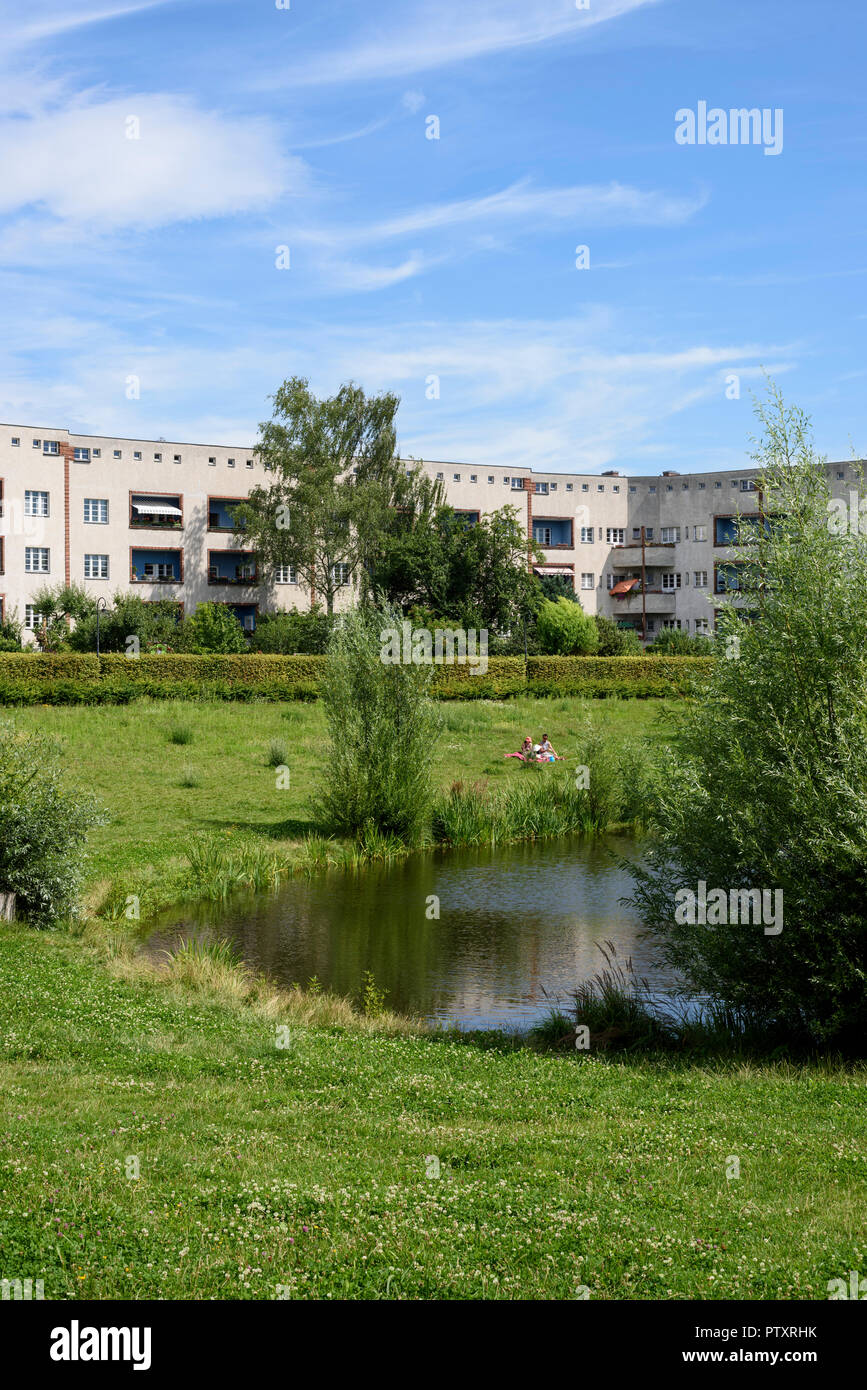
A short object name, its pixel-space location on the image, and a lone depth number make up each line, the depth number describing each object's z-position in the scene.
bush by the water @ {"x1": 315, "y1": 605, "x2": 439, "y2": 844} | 24.33
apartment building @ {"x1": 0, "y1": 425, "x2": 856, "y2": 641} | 60.66
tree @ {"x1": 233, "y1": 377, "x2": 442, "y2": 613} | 58.78
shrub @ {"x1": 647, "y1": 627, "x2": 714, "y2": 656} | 57.34
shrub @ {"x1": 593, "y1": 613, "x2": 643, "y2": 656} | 59.75
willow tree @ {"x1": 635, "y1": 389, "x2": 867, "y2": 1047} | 10.88
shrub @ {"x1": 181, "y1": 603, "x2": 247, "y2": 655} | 53.94
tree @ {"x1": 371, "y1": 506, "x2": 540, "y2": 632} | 58.03
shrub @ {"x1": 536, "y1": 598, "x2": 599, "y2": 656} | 56.47
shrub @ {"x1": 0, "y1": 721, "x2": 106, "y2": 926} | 15.20
